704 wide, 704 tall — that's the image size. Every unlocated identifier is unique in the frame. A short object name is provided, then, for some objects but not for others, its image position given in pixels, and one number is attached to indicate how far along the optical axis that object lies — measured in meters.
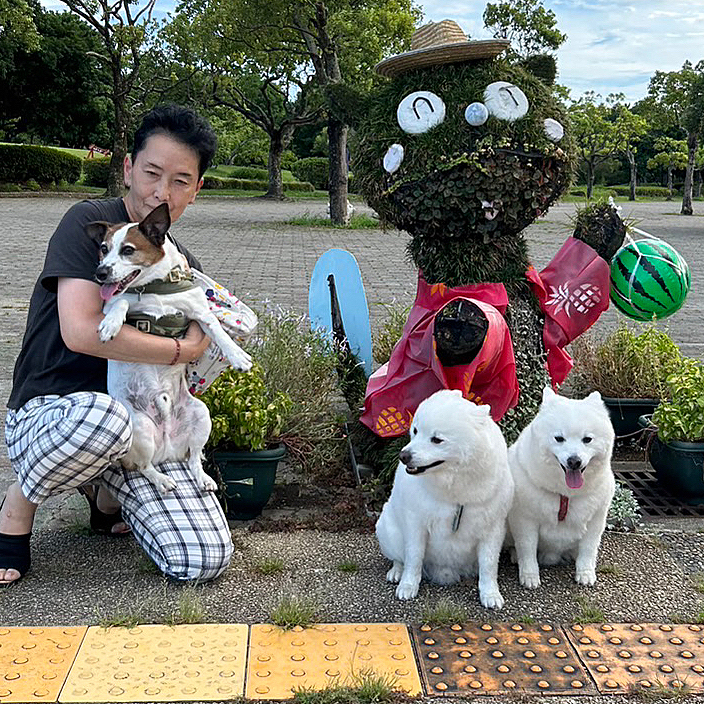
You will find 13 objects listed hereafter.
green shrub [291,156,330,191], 44.69
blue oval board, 5.23
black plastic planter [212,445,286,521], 3.81
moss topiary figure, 3.70
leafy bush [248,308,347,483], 4.42
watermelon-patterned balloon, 4.28
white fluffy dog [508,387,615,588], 3.03
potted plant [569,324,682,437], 5.01
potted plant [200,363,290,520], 3.81
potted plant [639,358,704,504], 4.05
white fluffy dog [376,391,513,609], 2.90
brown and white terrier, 3.04
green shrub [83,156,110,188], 34.59
